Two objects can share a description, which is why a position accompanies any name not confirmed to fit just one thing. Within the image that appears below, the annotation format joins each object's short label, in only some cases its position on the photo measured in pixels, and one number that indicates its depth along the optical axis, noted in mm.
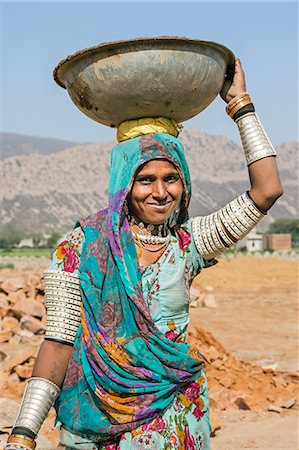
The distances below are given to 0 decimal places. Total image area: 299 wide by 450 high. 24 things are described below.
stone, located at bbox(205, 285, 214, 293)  24472
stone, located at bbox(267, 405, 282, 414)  8750
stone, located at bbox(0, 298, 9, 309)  14572
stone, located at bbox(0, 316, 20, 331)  13516
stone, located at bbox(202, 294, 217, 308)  20078
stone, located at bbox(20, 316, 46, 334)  13329
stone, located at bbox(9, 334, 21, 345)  12695
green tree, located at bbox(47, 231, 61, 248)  93662
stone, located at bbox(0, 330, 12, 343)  12891
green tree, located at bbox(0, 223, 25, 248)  98625
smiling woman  2979
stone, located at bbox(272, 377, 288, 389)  9852
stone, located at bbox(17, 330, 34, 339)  13117
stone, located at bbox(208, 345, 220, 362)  10361
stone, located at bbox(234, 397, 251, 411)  8844
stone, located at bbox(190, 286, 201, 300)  20406
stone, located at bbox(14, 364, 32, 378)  8680
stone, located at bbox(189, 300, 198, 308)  19975
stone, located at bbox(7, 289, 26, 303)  15209
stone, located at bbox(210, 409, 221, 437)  7555
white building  68812
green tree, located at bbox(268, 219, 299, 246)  103981
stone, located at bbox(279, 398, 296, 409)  8989
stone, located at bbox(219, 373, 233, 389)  9656
